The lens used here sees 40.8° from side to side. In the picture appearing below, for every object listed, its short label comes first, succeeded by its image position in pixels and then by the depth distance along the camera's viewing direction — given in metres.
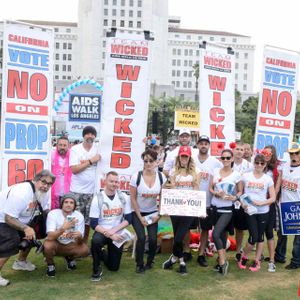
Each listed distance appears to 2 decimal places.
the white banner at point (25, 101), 6.29
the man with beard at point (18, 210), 5.17
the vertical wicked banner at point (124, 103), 6.64
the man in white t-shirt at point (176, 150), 6.74
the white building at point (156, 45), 85.31
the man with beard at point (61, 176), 6.45
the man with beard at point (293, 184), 5.96
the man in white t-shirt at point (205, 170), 6.12
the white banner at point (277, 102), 7.74
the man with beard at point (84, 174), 6.25
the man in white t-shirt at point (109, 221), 5.54
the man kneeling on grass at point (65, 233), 5.39
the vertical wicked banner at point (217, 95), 7.50
